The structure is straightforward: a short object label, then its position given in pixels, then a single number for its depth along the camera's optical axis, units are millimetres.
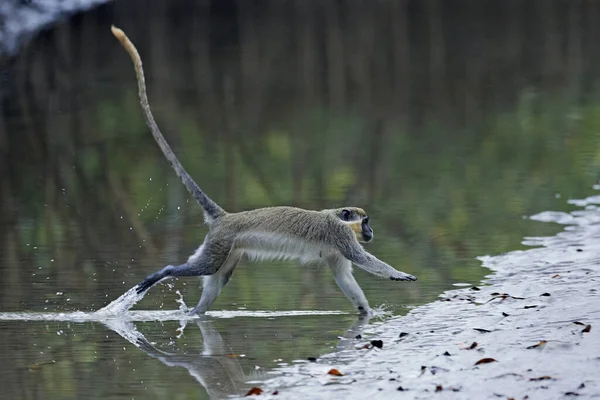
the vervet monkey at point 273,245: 22734
